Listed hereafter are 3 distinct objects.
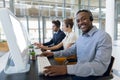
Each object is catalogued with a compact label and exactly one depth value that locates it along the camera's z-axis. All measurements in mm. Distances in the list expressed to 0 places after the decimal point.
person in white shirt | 2561
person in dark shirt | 2994
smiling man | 1103
